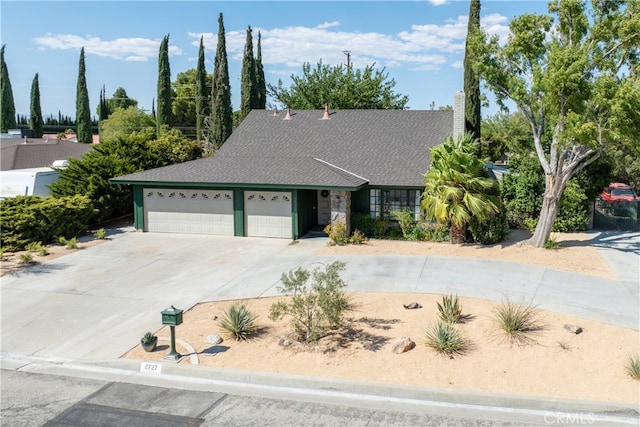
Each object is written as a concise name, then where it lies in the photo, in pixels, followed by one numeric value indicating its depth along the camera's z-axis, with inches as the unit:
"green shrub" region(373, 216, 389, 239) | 842.8
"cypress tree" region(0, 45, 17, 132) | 2362.3
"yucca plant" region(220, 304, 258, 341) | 458.9
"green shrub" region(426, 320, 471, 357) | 420.2
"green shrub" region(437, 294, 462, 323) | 476.4
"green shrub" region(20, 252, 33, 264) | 697.0
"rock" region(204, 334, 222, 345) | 451.5
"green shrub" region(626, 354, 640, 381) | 381.4
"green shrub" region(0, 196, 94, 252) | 755.4
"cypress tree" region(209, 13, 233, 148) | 1609.3
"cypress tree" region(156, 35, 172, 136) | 1910.7
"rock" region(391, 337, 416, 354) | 422.9
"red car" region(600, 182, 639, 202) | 1138.0
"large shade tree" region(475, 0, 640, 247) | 629.9
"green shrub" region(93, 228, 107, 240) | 848.9
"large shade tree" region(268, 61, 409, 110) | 1601.9
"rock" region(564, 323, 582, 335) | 457.1
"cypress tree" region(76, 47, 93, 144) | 2373.5
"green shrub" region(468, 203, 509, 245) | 774.5
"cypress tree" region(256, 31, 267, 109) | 1849.2
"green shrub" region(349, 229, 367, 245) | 804.0
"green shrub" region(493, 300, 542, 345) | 444.1
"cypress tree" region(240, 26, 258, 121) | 1699.1
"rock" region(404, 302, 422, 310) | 517.0
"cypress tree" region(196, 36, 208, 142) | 1806.1
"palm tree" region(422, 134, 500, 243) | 745.6
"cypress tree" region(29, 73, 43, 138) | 2434.8
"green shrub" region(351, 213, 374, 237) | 847.1
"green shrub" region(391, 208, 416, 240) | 834.8
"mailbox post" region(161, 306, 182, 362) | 411.2
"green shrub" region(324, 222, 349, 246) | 802.2
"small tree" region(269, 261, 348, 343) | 437.4
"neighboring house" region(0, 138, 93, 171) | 1155.9
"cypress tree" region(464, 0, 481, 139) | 1115.3
